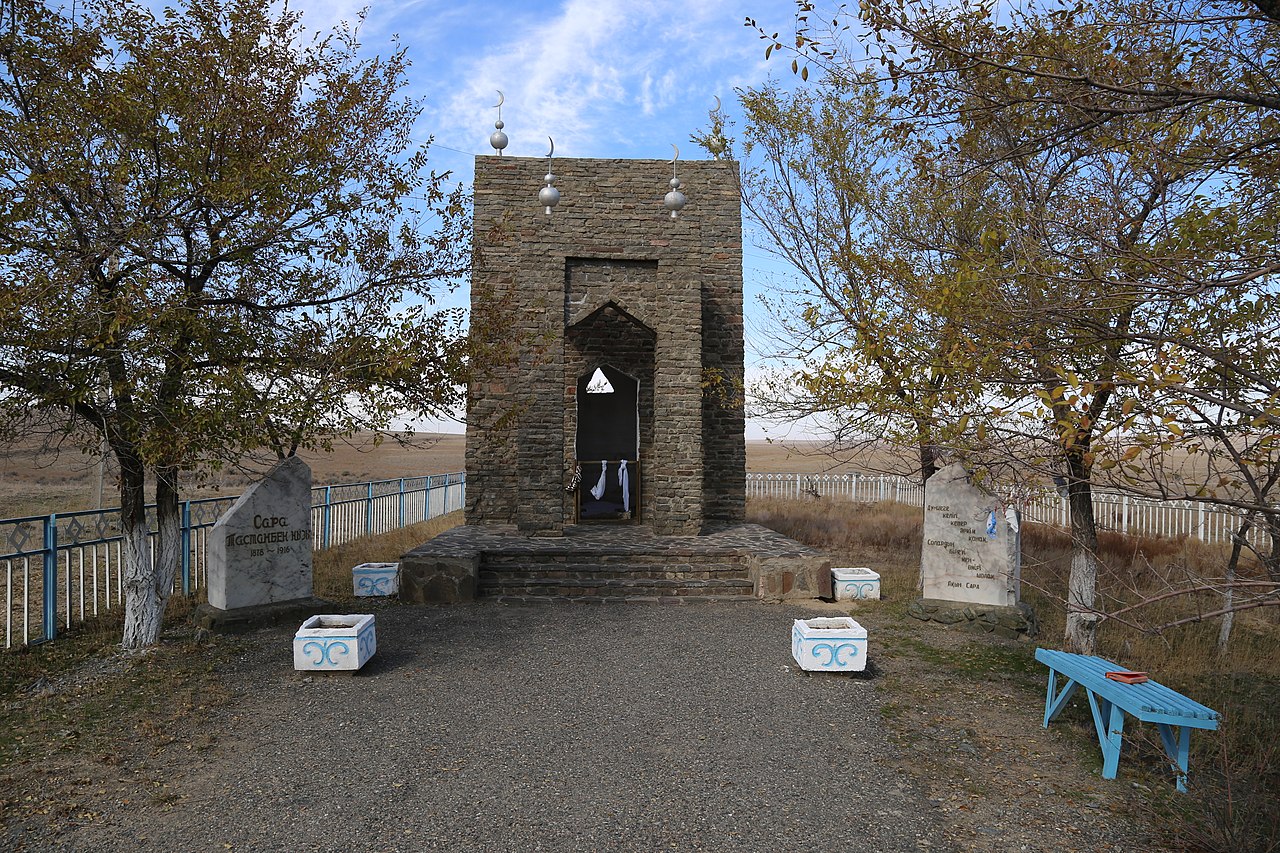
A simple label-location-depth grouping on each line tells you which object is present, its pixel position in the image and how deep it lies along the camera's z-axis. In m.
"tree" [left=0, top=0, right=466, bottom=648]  6.45
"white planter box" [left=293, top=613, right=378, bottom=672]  7.01
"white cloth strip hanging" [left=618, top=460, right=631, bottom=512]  15.80
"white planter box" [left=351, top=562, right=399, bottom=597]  10.65
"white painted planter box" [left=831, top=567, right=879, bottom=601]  10.77
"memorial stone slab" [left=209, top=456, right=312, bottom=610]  8.41
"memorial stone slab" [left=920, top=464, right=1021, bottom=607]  9.27
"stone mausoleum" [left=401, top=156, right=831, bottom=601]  10.91
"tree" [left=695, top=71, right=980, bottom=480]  6.17
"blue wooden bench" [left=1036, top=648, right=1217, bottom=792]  4.64
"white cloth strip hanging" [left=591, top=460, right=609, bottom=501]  15.66
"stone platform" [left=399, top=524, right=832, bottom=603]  10.39
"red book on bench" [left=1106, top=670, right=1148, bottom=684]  5.17
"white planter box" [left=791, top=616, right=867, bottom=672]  7.18
